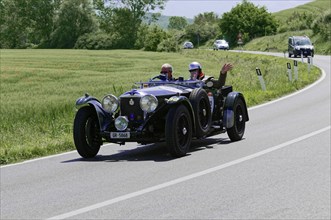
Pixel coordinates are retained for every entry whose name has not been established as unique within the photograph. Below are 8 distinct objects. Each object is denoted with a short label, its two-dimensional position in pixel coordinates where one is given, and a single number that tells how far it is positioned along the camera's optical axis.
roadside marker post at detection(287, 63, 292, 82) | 26.17
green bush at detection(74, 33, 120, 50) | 110.50
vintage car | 10.23
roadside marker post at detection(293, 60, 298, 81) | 27.22
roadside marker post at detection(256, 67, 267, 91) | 22.88
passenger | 11.83
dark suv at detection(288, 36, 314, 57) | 54.12
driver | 11.80
